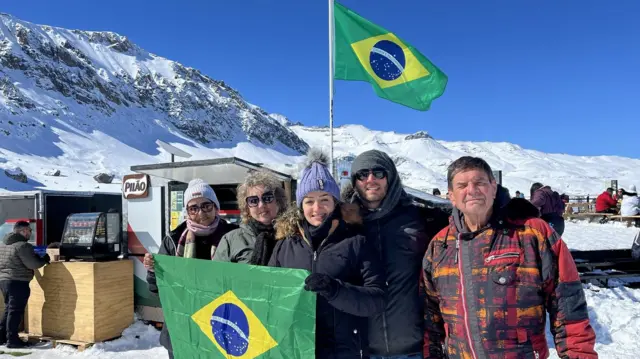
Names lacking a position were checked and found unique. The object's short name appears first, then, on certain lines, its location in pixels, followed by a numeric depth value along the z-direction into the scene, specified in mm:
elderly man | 1776
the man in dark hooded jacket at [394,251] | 2193
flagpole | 5652
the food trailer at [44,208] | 7711
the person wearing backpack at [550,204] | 7234
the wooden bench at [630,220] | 15545
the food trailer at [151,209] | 5781
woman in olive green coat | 2469
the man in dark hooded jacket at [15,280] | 5398
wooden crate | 5320
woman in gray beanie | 2871
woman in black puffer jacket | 1923
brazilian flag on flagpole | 6133
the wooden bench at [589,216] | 17934
